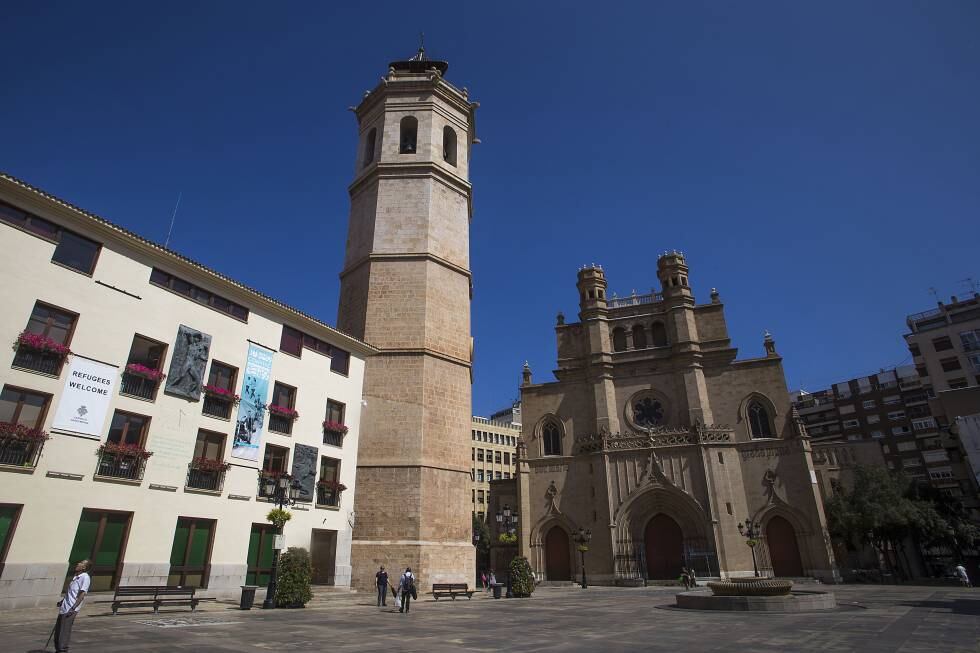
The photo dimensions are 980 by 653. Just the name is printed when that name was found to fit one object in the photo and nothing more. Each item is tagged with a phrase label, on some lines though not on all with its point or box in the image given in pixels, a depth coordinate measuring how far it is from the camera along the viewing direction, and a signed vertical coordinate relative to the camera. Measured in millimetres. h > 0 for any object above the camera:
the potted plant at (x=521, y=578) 22172 -1173
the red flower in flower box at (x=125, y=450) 13971 +2531
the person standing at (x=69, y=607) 7051 -668
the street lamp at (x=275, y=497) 14383 +1472
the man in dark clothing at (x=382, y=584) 16406 -980
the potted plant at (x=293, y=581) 14789 -767
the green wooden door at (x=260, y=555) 17016 -102
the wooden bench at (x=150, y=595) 12195 -979
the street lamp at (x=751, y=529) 29875 +811
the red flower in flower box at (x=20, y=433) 12268 +2619
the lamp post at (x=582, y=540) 29016 +366
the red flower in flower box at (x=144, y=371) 15102 +4775
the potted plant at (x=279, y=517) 14883 +875
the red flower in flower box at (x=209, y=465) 15961 +2433
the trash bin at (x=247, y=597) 13641 -1078
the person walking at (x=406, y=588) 14586 -969
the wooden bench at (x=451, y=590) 19062 -1393
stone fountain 13995 -1333
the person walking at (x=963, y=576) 25562 -1487
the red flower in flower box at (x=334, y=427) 20273 +4358
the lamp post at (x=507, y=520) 24078 +1177
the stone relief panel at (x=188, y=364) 16141 +5374
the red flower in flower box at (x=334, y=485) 19622 +2226
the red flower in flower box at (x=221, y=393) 16875 +4673
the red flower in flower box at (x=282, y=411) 18625 +4540
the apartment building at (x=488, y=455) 65019 +10895
